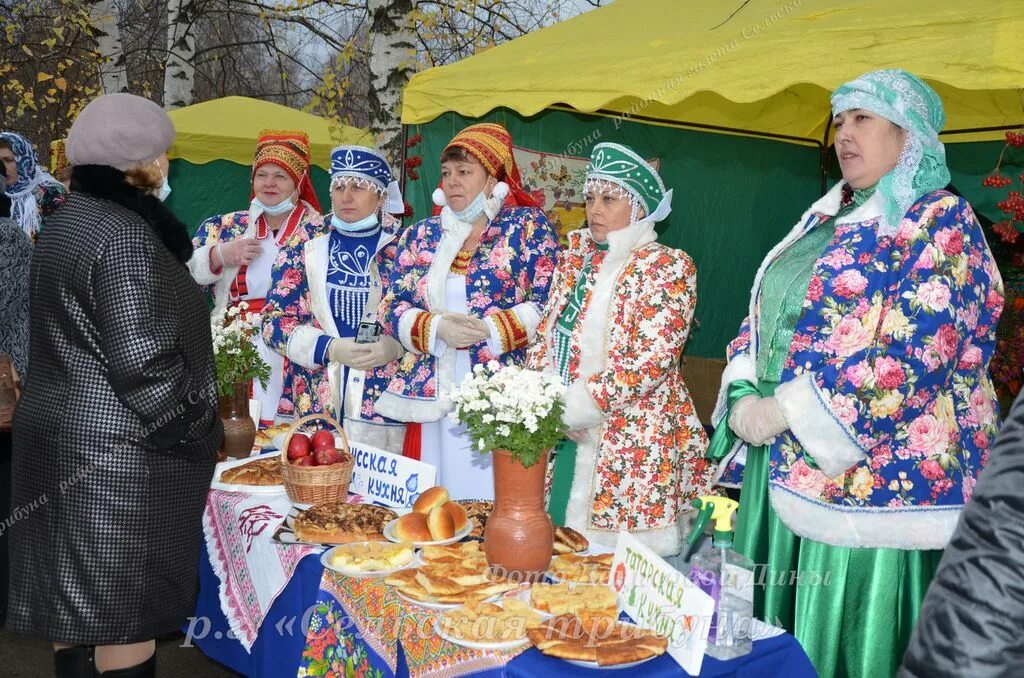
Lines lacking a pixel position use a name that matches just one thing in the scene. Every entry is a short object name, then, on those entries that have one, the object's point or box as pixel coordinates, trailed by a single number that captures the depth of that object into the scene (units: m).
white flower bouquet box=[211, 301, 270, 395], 3.15
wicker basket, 2.58
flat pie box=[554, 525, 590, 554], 2.20
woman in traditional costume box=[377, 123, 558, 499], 3.23
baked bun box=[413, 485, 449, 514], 2.40
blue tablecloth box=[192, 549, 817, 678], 1.66
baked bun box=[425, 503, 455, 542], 2.30
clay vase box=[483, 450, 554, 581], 2.03
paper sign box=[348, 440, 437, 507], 2.57
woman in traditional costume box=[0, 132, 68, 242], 5.83
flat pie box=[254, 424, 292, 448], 3.41
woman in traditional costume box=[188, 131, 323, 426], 4.36
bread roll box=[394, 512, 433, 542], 2.30
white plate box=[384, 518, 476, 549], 2.29
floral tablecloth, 1.75
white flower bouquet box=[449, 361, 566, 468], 1.99
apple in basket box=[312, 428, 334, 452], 2.67
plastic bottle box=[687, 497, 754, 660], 1.70
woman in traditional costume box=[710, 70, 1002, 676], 2.08
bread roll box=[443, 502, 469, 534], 2.37
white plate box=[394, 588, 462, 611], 1.90
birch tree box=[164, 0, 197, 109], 10.24
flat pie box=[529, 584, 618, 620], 1.83
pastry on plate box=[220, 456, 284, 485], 2.84
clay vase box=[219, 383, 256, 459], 3.18
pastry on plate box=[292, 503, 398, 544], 2.32
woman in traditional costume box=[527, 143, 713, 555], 2.73
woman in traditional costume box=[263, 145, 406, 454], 3.49
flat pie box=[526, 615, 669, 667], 1.64
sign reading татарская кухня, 1.61
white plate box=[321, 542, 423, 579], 2.09
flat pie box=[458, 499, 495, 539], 2.38
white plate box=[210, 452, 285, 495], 2.79
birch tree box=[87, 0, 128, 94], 9.74
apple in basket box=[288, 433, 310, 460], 2.66
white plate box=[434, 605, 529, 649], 1.71
